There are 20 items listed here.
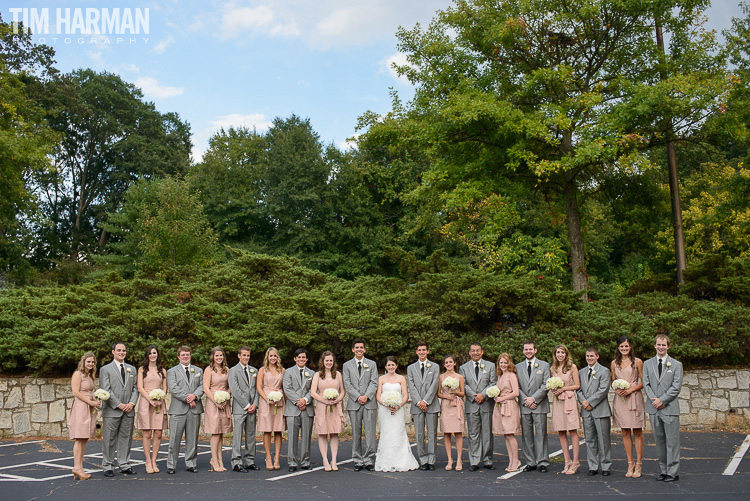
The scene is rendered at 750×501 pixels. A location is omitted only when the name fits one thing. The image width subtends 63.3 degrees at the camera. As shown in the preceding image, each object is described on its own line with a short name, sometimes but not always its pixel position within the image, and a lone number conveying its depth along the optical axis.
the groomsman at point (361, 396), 8.45
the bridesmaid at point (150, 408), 8.30
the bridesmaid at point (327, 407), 8.36
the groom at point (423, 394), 8.46
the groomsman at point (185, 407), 8.29
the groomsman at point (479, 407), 8.28
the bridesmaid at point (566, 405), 7.96
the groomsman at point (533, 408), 8.07
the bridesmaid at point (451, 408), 8.38
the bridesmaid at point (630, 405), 7.68
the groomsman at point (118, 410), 8.19
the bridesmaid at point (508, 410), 8.16
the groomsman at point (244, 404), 8.41
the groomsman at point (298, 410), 8.39
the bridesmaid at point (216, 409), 8.35
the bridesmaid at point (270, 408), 8.48
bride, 8.20
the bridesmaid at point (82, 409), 7.95
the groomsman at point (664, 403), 7.30
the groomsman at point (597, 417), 7.77
